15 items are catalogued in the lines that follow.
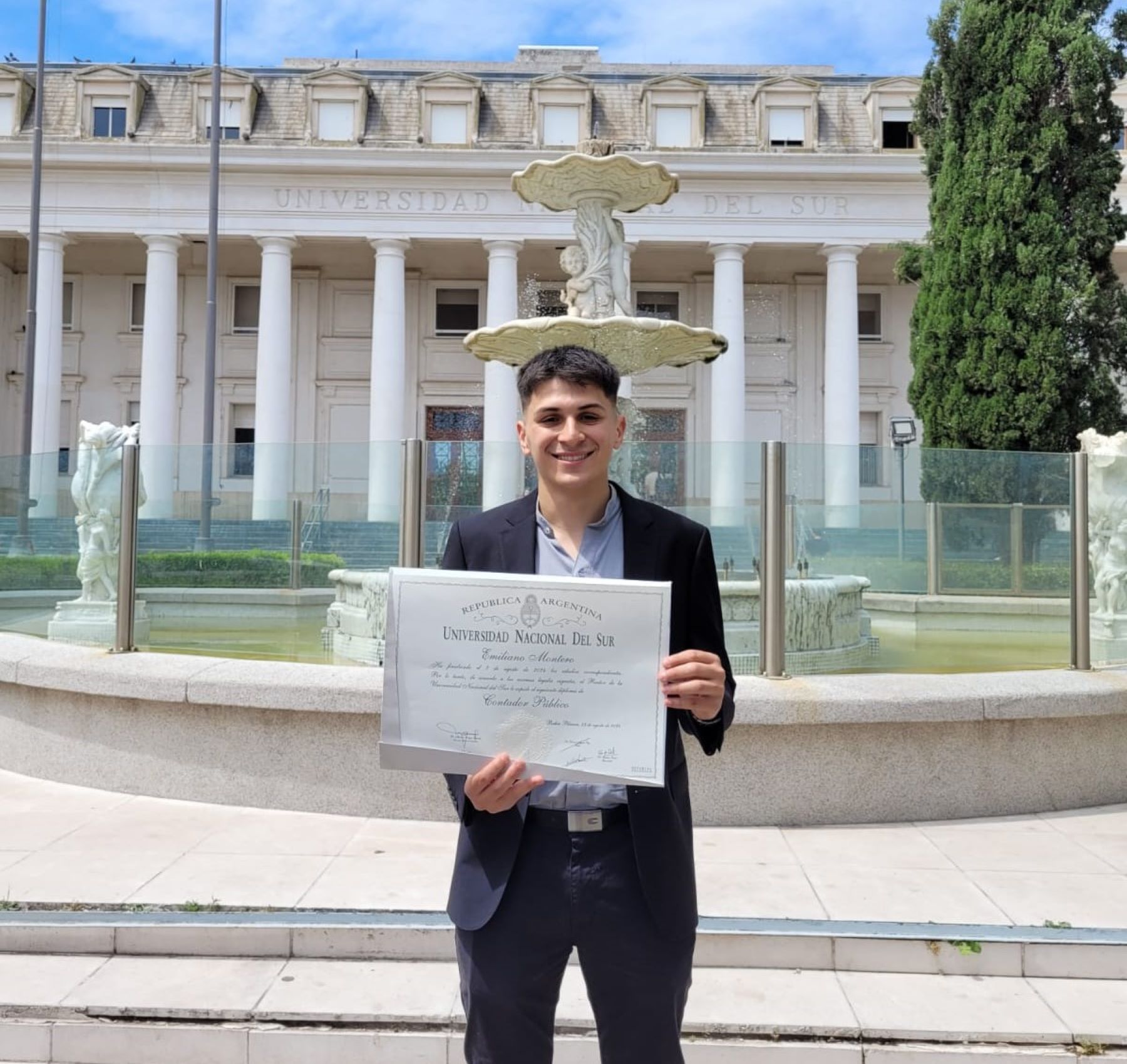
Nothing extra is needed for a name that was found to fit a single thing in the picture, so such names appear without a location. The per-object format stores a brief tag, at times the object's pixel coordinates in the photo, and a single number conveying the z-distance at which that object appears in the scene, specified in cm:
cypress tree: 2155
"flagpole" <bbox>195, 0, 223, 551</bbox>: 2684
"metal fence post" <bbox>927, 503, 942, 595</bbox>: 926
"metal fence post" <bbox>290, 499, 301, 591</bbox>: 880
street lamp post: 2484
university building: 3622
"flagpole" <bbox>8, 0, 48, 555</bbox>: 2578
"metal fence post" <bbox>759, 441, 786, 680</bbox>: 688
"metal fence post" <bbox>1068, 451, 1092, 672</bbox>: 745
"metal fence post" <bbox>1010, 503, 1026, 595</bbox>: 853
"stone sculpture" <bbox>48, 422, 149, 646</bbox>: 838
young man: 235
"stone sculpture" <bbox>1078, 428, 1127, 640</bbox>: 854
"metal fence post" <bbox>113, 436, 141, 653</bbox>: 779
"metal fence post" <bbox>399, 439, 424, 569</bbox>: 768
